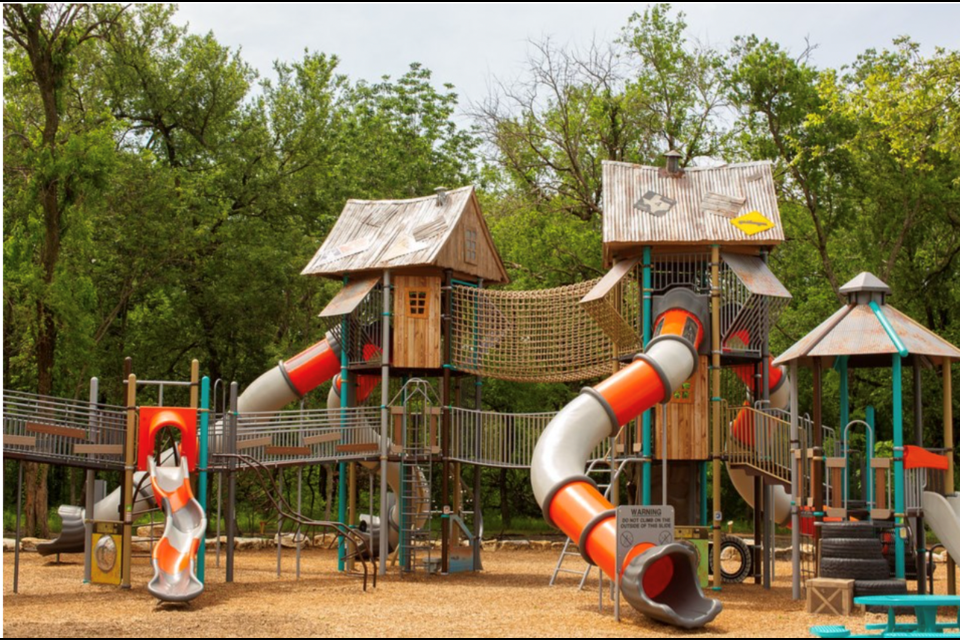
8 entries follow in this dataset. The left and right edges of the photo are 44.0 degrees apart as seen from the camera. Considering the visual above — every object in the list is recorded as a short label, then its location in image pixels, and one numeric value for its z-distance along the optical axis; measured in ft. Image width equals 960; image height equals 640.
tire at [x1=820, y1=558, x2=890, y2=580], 48.44
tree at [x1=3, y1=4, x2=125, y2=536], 84.94
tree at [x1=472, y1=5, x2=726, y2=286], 111.34
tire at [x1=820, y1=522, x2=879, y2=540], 49.78
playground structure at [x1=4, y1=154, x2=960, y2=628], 53.06
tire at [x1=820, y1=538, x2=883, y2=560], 48.93
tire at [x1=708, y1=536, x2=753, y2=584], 66.74
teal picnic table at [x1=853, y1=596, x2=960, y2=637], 38.52
